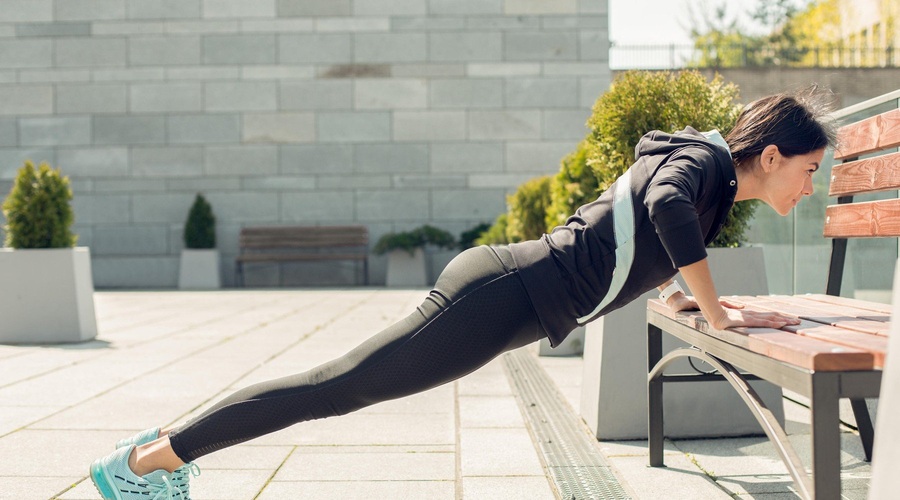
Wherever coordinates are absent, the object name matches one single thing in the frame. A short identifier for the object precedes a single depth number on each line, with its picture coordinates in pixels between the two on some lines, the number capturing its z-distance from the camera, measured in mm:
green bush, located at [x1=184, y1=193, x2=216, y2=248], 14422
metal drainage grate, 3029
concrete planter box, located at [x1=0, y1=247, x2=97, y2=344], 7281
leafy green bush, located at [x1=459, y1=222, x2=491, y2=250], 14055
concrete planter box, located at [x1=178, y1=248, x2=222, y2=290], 14523
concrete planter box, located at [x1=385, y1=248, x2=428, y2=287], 14180
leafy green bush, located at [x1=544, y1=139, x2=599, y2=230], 5535
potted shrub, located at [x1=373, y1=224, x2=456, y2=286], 13938
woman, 2381
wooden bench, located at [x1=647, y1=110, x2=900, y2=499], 1712
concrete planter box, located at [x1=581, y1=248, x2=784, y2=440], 3752
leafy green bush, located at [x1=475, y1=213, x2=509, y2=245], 10547
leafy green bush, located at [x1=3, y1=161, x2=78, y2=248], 7258
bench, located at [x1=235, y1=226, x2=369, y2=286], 14641
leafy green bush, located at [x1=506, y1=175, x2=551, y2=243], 7750
